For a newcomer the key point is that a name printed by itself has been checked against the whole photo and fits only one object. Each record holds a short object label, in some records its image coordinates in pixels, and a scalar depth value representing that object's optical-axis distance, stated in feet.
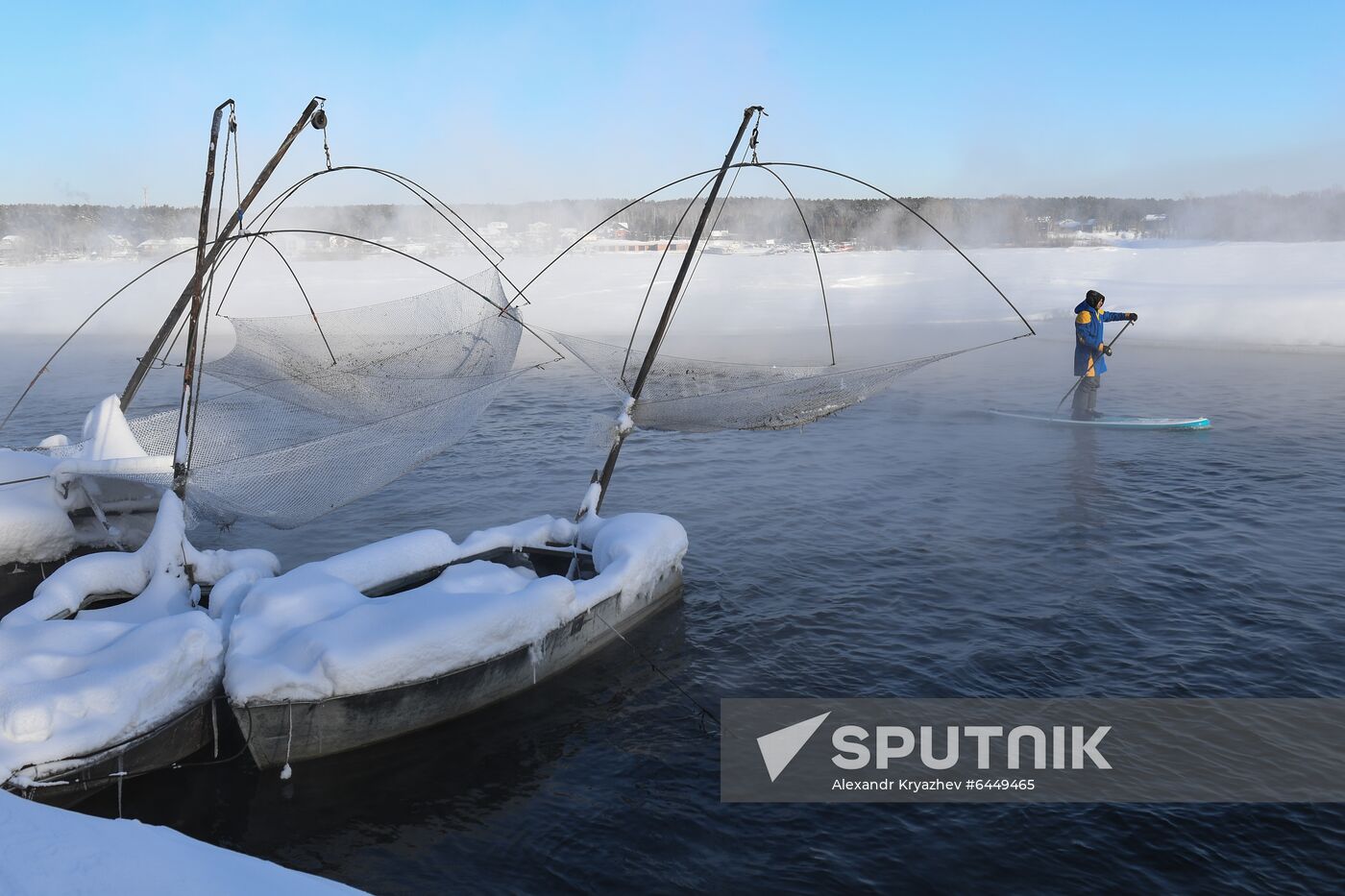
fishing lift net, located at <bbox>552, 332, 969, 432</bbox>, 31.81
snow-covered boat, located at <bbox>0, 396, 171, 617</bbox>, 29.37
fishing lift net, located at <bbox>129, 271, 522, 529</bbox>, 27.04
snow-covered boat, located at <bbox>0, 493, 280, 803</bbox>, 17.65
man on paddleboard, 49.65
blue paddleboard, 50.96
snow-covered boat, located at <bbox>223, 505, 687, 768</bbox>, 19.84
